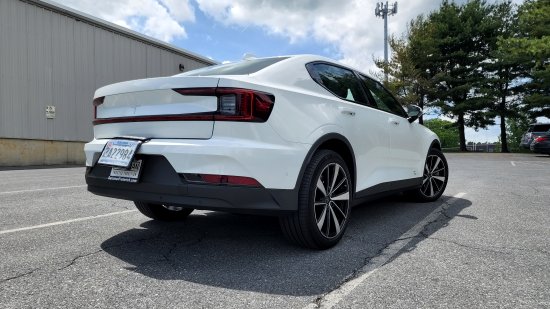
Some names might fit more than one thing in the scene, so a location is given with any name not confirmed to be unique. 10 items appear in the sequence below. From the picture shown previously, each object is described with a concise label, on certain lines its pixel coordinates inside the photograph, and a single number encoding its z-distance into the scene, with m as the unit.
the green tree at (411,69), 31.86
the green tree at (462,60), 31.05
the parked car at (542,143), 20.17
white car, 2.58
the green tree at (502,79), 30.50
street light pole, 32.62
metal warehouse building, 14.38
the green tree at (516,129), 31.16
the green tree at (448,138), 46.94
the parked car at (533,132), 21.56
